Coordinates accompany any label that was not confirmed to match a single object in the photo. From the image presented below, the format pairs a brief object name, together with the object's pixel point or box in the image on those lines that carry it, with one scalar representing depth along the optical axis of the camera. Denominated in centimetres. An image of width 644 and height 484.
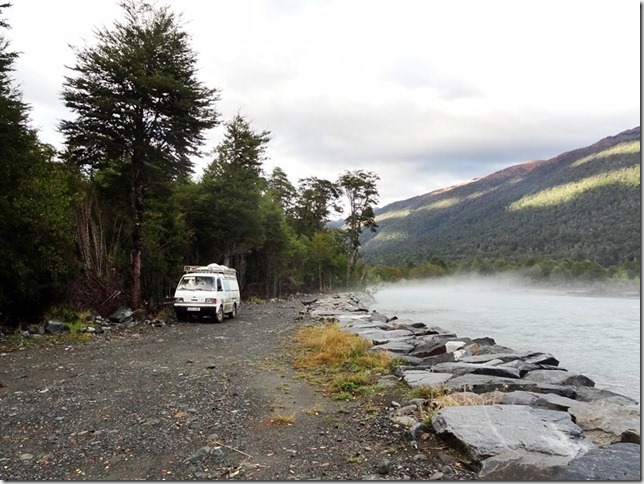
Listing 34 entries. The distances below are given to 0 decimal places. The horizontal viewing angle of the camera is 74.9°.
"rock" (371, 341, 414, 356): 1001
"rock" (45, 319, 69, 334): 1251
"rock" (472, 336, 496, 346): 1230
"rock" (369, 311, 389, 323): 1775
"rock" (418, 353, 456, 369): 888
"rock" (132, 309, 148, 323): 1602
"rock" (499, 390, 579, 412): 546
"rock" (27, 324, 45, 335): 1233
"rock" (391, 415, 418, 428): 499
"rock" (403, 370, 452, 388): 663
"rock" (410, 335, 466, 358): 995
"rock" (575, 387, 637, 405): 659
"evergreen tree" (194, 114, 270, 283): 2739
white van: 1648
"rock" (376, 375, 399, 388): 694
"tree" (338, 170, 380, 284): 5356
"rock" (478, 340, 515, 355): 1040
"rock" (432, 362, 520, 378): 734
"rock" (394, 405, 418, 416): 539
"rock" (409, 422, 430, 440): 463
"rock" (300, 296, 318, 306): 2795
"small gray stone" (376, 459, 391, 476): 392
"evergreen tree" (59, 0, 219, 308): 1598
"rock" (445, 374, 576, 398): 630
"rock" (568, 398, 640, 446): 444
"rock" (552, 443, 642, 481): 353
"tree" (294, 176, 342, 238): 5459
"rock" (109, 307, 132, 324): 1537
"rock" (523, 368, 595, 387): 747
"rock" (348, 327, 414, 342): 1146
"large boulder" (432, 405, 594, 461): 404
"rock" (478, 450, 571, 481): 359
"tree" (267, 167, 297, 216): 5203
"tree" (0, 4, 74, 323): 1162
